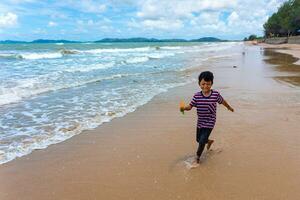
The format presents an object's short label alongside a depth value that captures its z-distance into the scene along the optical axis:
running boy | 4.85
